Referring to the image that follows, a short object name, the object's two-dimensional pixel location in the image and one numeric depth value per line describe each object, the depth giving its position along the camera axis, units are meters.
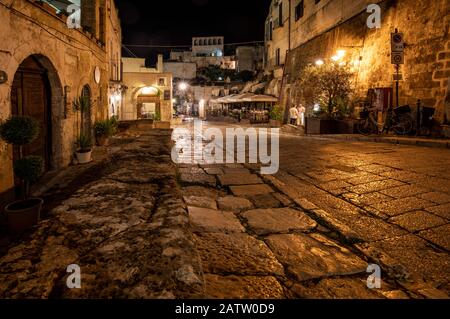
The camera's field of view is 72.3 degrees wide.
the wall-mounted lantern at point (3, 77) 4.61
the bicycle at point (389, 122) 10.59
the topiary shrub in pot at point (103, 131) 10.51
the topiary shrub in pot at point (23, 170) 3.21
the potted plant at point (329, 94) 13.23
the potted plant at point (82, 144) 8.00
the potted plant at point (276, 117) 20.94
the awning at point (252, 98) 23.95
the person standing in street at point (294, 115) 18.83
